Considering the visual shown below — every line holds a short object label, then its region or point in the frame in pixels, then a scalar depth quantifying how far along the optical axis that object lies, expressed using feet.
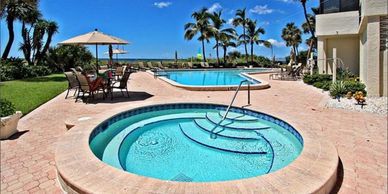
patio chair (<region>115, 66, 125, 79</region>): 51.58
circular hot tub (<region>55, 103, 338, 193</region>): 9.22
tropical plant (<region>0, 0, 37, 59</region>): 61.52
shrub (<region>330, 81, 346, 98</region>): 29.58
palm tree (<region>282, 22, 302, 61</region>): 123.75
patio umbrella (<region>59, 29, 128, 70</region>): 29.78
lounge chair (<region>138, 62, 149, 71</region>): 89.45
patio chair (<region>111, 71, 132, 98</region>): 31.58
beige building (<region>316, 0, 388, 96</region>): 28.56
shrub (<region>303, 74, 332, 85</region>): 43.85
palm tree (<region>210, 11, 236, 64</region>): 104.10
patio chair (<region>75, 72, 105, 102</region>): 27.75
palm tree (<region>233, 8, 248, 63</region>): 110.93
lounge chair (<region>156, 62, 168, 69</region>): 96.18
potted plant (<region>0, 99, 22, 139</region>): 16.69
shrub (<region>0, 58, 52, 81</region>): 51.74
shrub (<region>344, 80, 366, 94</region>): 30.02
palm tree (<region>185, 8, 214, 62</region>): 102.68
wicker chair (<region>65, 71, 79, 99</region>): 29.22
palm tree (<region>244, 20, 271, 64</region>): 113.60
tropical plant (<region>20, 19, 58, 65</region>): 77.00
